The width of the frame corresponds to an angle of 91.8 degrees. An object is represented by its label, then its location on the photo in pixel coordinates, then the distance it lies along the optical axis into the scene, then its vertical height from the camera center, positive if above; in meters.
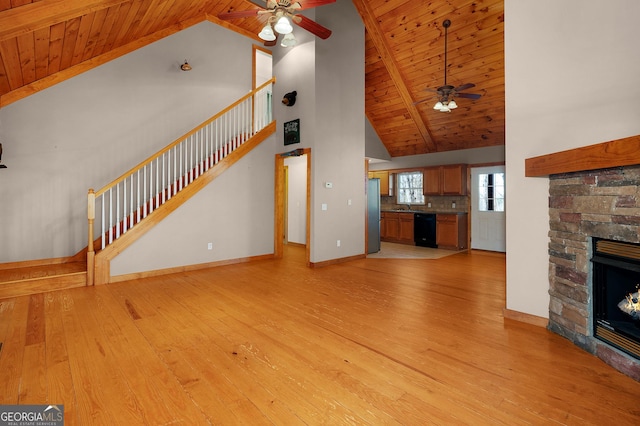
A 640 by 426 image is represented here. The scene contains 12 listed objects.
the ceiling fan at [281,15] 3.54 +2.39
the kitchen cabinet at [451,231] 7.70 -0.45
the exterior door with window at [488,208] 7.40 +0.12
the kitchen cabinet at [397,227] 8.61 -0.39
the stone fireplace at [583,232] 2.13 -0.15
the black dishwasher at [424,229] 8.08 -0.42
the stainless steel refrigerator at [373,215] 7.09 -0.03
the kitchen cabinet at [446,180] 7.86 +0.88
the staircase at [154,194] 4.20 +0.35
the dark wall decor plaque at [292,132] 5.94 +1.61
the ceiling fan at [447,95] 5.30 +2.08
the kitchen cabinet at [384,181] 9.64 +1.02
